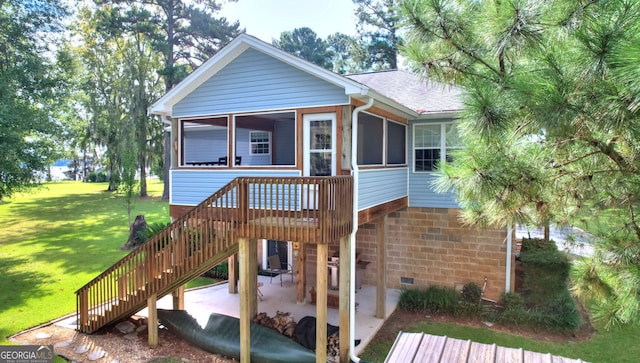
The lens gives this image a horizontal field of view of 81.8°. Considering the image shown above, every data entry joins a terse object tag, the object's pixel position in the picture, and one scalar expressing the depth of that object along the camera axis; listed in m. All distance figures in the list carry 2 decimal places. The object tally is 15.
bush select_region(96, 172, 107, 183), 50.91
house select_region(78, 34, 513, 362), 6.68
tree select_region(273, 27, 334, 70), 35.97
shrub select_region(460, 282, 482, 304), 9.23
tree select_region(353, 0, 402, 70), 29.28
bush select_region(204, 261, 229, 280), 12.09
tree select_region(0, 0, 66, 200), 11.41
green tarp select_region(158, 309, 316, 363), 6.59
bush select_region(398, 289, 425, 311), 9.23
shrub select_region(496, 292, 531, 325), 8.39
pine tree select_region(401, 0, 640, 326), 2.48
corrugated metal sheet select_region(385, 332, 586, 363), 3.41
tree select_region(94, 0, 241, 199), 24.34
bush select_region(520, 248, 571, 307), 8.67
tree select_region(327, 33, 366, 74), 30.44
